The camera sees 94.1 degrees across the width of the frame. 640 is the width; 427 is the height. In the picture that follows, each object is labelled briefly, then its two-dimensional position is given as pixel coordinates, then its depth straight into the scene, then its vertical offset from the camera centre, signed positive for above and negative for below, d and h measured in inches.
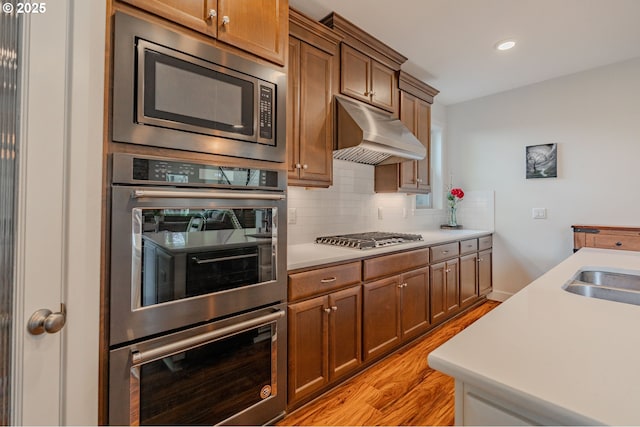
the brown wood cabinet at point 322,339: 66.6 -29.9
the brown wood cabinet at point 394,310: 84.3 -29.1
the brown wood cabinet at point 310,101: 78.9 +32.3
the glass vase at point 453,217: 157.5 +0.1
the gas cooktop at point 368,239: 86.4 -7.2
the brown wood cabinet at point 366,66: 92.1 +51.4
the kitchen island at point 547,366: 20.3 -12.2
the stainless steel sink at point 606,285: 50.9 -12.6
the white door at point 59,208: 36.3 +0.9
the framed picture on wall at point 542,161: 129.2 +25.2
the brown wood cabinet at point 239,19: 49.7 +36.2
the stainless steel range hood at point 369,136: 85.9 +24.9
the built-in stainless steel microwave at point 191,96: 44.6 +20.9
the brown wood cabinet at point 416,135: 117.3 +34.0
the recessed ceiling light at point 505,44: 100.4 +59.2
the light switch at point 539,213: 132.3 +2.0
